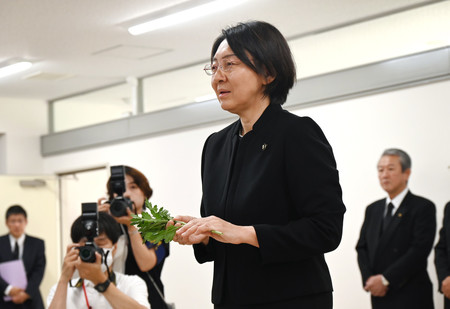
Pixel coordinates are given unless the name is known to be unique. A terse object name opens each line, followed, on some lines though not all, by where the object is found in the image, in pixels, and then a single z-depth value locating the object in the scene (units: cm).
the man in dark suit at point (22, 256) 657
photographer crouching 278
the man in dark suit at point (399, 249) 466
